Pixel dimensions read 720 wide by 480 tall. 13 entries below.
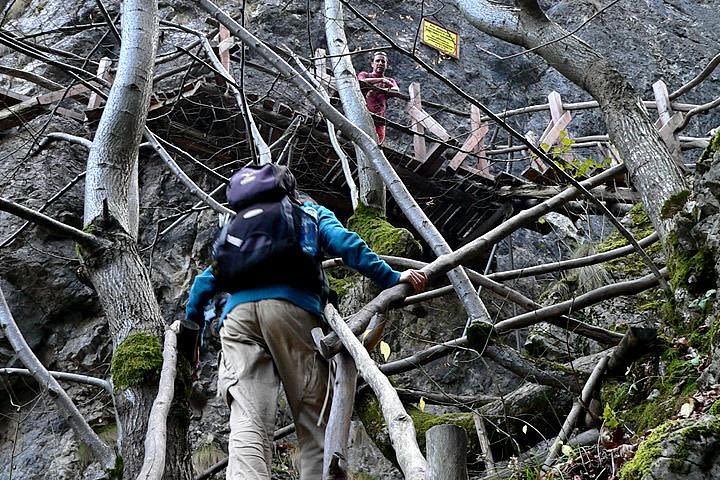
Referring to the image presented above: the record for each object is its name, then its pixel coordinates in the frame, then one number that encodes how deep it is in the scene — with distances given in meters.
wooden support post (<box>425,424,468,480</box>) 2.15
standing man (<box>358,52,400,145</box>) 10.45
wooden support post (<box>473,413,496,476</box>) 5.01
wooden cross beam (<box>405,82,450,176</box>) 10.02
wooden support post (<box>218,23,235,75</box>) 9.64
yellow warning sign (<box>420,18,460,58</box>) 14.97
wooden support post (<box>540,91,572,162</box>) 10.92
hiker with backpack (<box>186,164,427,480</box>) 3.61
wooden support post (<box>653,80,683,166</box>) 8.19
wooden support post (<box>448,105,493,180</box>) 10.17
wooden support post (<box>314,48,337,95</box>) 8.66
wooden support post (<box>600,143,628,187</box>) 9.64
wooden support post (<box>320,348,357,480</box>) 3.04
